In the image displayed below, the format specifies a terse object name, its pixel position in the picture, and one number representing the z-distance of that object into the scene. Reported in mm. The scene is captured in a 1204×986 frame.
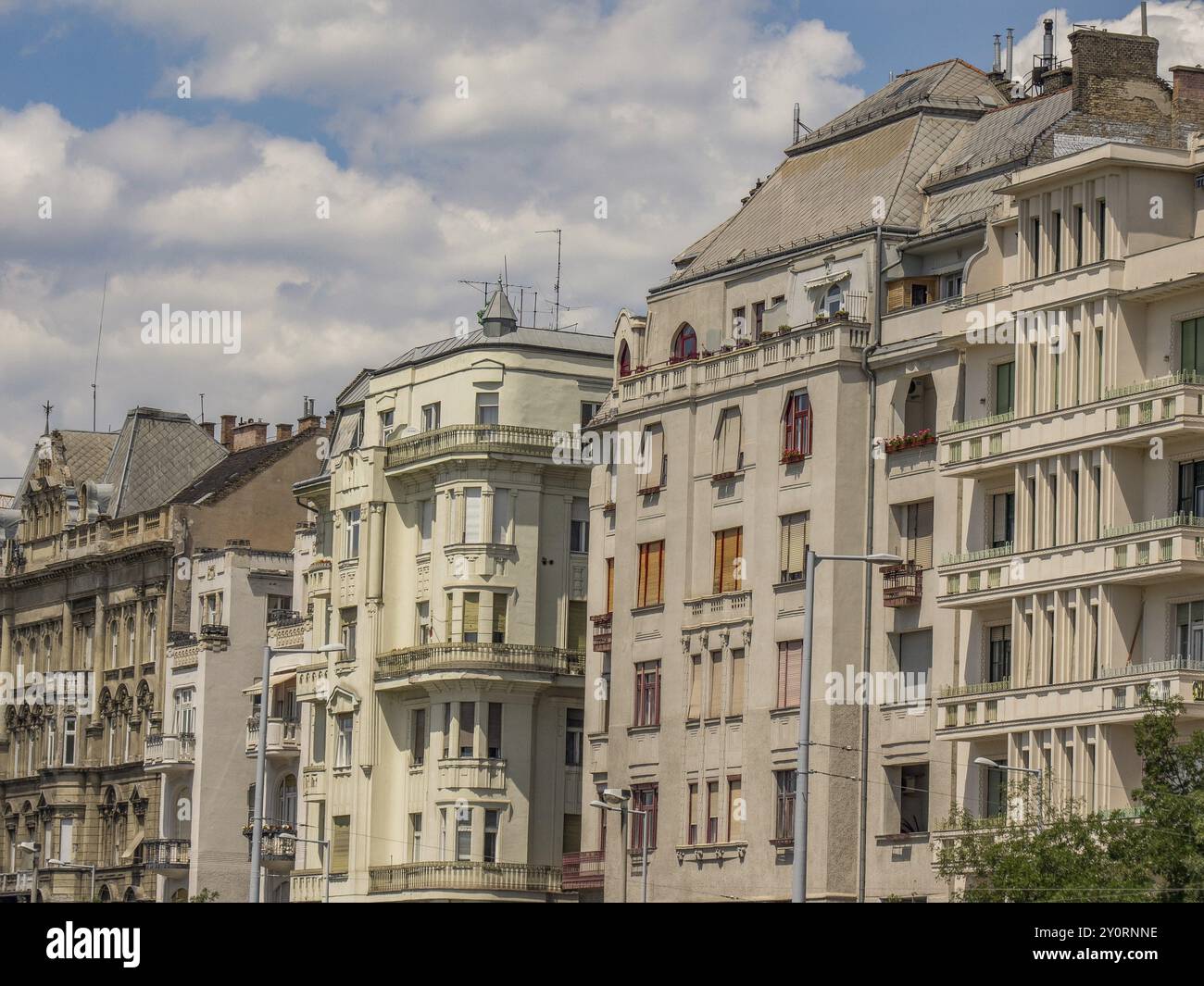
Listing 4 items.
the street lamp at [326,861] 93788
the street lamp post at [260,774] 71625
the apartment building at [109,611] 117438
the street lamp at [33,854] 120250
